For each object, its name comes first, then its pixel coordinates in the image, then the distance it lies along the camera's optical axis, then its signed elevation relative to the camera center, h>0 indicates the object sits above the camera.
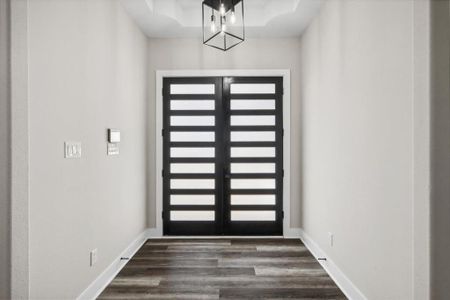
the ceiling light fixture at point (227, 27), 4.17 +1.67
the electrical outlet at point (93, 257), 2.72 -0.93
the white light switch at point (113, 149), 3.09 +0.02
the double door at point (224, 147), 4.48 +0.05
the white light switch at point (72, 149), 2.28 +0.01
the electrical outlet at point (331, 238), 3.18 -0.89
